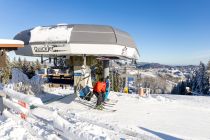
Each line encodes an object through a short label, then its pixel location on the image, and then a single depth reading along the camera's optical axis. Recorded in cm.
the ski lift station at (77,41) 787
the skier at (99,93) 802
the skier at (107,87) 938
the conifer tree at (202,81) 3388
